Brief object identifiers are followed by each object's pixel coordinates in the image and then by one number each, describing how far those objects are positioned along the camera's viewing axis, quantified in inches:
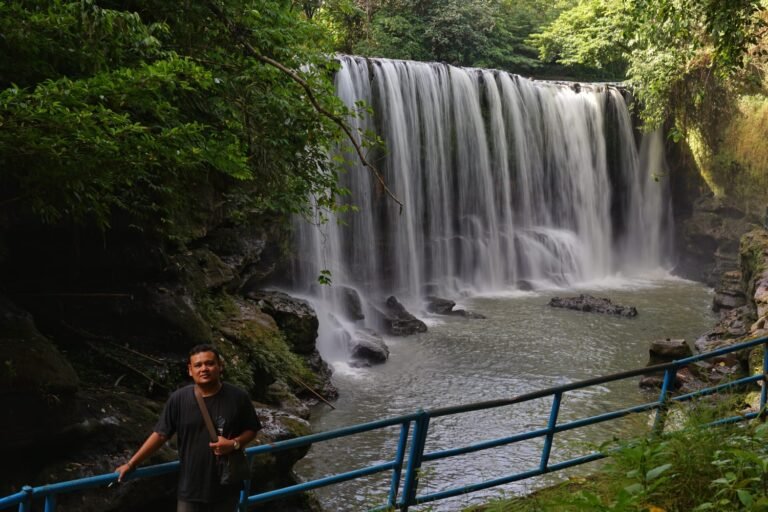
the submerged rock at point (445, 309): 660.1
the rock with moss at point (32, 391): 216.8
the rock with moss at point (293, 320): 447.8
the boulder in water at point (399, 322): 595.5
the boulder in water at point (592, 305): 671.8
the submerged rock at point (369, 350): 511.8
